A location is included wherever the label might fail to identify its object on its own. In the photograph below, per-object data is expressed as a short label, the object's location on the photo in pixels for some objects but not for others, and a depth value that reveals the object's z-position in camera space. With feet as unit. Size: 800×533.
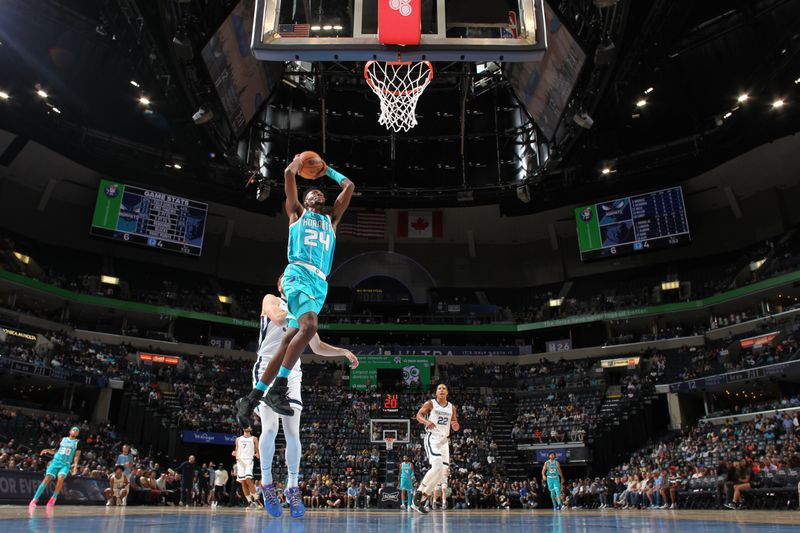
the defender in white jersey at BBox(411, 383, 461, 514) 38.22
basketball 19.72
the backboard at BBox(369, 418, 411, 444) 103.90
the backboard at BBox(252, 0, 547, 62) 33.55
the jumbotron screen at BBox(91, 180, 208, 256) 115.65
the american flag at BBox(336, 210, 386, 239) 133.28
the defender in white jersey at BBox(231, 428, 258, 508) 44.27
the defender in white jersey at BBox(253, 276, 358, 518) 19.81
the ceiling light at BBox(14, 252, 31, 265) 119.47
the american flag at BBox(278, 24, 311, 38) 34.65
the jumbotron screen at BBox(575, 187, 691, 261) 114.83
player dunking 18.60
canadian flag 145.07
